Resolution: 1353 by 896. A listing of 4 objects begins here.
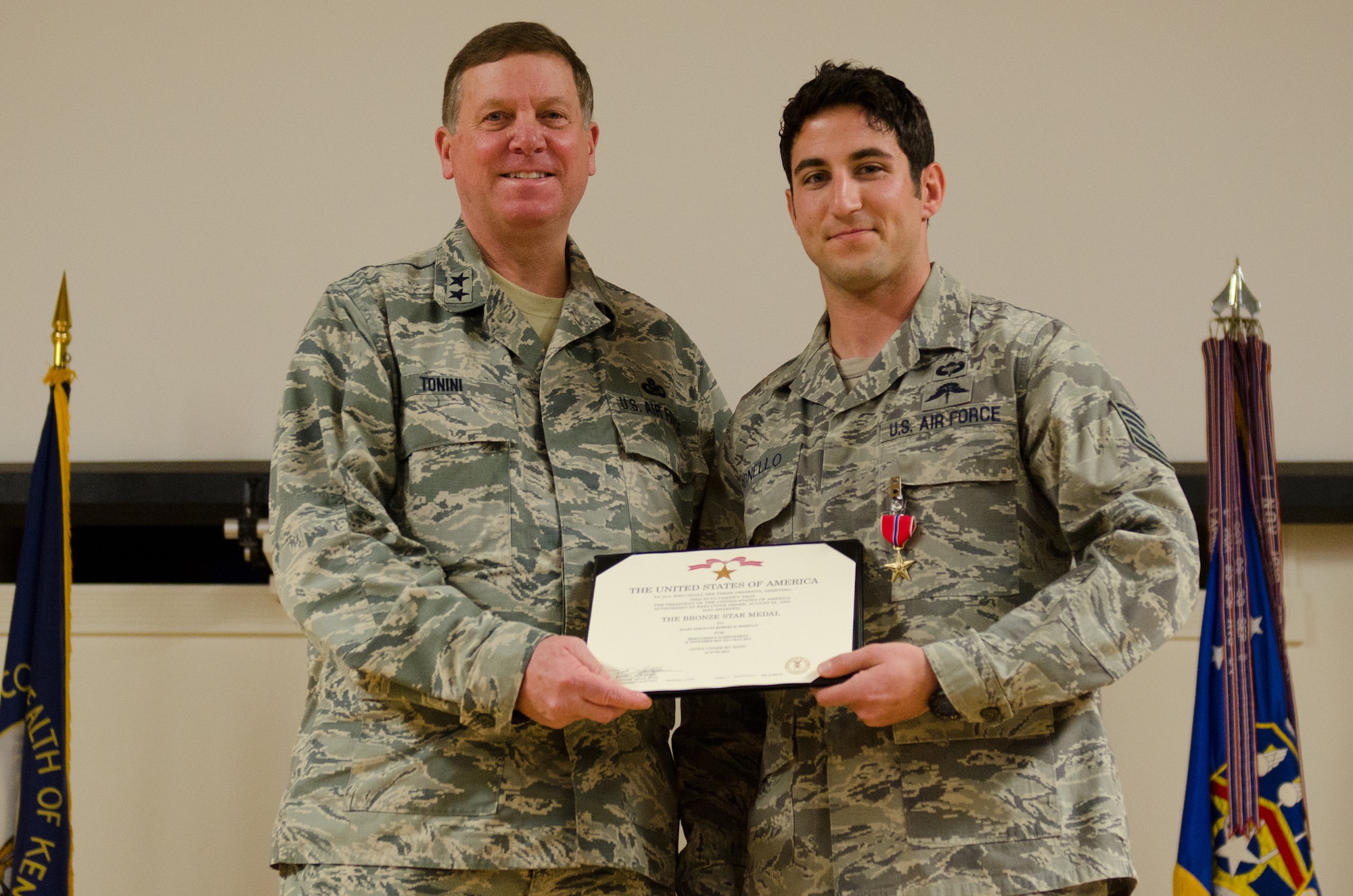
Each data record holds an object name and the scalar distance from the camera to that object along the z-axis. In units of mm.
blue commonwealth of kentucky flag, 3834
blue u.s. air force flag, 3523
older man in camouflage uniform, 3257
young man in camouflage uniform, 3179
